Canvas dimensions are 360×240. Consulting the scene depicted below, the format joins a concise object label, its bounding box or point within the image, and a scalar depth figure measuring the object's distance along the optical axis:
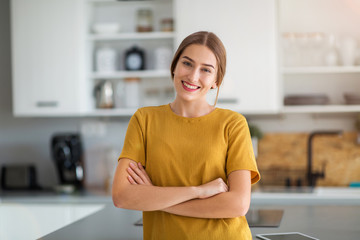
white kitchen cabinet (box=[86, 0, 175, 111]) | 3.73
